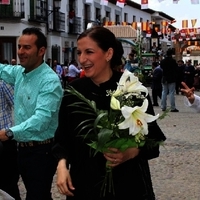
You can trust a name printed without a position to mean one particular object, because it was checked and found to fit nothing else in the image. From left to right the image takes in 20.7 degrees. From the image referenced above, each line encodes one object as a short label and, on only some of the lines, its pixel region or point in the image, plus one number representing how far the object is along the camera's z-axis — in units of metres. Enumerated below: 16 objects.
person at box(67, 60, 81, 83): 22.22
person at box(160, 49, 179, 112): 14.70
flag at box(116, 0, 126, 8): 26.25
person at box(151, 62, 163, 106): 17.11
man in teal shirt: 3.50
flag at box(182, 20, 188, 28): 45.12
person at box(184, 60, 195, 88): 25.50
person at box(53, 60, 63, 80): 25.03
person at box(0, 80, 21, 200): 4.08
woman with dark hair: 2.66
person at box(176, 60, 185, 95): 24.14
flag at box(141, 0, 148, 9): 24.97
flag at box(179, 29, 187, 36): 48.12
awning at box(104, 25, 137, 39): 28.22
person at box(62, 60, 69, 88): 24.81
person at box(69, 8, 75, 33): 35.31
